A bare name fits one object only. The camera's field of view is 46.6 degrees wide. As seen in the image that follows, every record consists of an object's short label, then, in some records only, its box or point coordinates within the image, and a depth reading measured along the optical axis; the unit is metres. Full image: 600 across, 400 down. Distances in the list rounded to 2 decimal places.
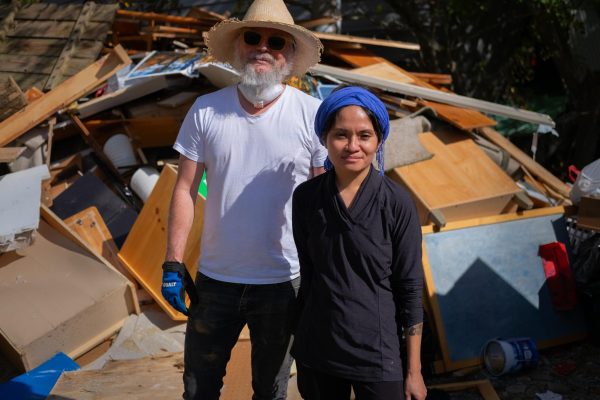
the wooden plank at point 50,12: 7.38
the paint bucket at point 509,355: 4.08
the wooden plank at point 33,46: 6.98
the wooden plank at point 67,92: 5.57
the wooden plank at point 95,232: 5.06
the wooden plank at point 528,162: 5.61
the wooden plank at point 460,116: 5.63
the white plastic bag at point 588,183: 4.66
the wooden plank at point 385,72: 6.36
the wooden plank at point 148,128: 6.02
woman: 2.23
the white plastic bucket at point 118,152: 6.05
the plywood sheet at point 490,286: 4.31
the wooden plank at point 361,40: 6.84
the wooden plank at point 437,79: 7.26
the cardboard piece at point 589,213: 4.42
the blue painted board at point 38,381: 3.73
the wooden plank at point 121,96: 5.98
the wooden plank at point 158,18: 7.16
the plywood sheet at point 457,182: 4.69
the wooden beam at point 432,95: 5.99
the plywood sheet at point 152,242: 4.68
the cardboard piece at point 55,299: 4.06
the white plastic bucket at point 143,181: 5.72
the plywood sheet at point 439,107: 5.67
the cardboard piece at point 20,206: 4.18
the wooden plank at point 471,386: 3.85
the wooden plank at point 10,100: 5.59
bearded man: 2.56
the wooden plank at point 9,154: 4.98
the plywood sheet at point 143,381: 3.52
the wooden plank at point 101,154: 6.00
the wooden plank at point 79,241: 4.54
